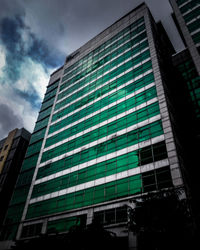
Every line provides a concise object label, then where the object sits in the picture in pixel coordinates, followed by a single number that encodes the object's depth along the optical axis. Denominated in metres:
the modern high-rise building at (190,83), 28.06
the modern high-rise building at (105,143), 24.59
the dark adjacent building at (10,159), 44.77
